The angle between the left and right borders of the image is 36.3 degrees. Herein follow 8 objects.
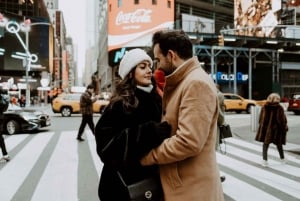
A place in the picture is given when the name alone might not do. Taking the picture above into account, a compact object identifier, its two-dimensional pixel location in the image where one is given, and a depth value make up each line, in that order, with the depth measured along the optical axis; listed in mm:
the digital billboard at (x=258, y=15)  43000
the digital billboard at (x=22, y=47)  80938
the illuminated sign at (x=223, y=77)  45531
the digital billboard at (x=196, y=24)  47284
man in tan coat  2330
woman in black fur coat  2486
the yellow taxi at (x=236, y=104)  32594
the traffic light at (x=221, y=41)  29984
